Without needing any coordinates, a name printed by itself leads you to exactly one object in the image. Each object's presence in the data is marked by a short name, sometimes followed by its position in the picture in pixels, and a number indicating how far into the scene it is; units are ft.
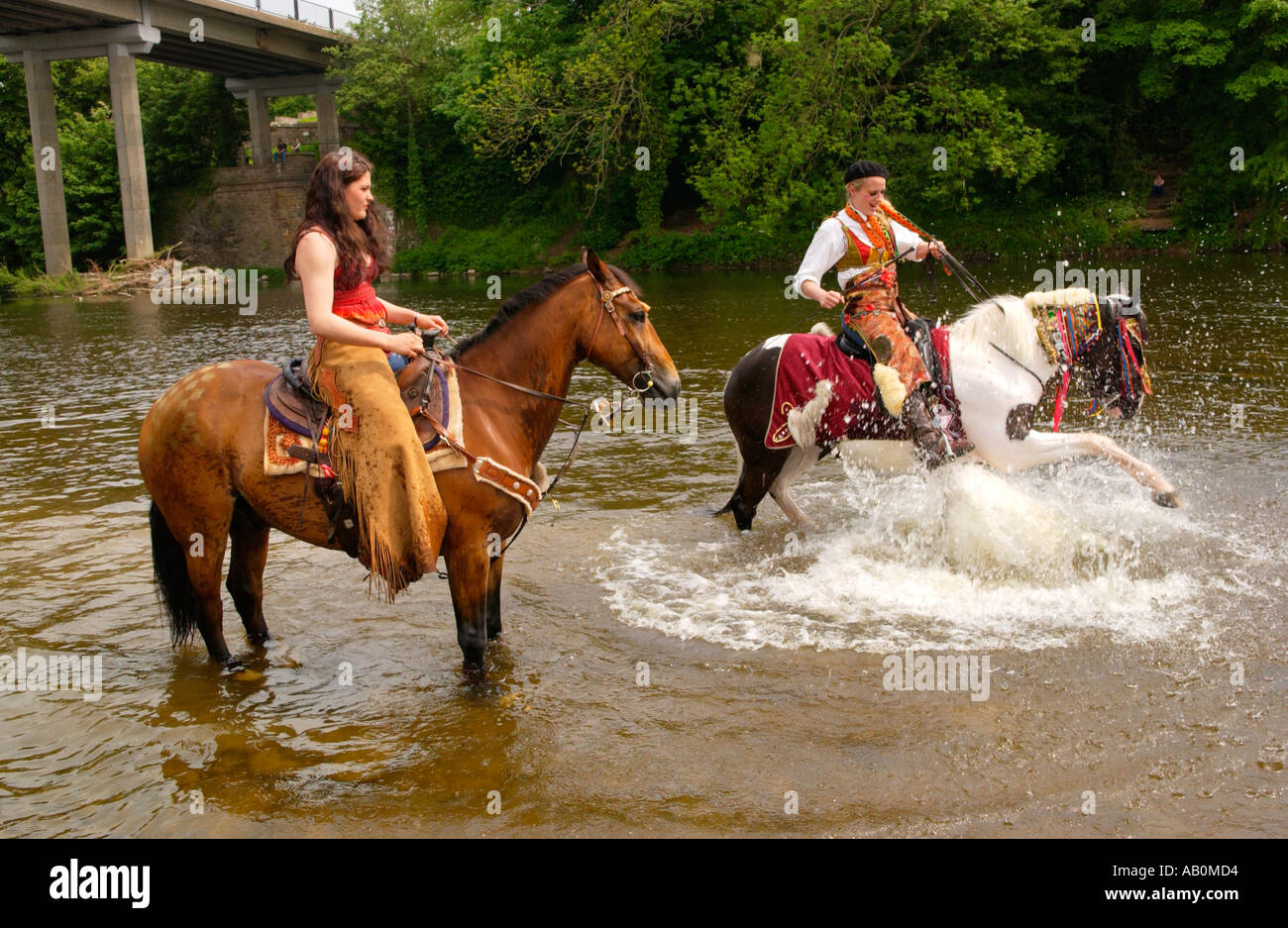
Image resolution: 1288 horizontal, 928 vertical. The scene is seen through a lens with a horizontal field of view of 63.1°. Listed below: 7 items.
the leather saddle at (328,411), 18.70
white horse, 24.79
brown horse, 19.06
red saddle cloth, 26.02
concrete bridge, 135.33
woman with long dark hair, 17.60
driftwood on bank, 124.98
